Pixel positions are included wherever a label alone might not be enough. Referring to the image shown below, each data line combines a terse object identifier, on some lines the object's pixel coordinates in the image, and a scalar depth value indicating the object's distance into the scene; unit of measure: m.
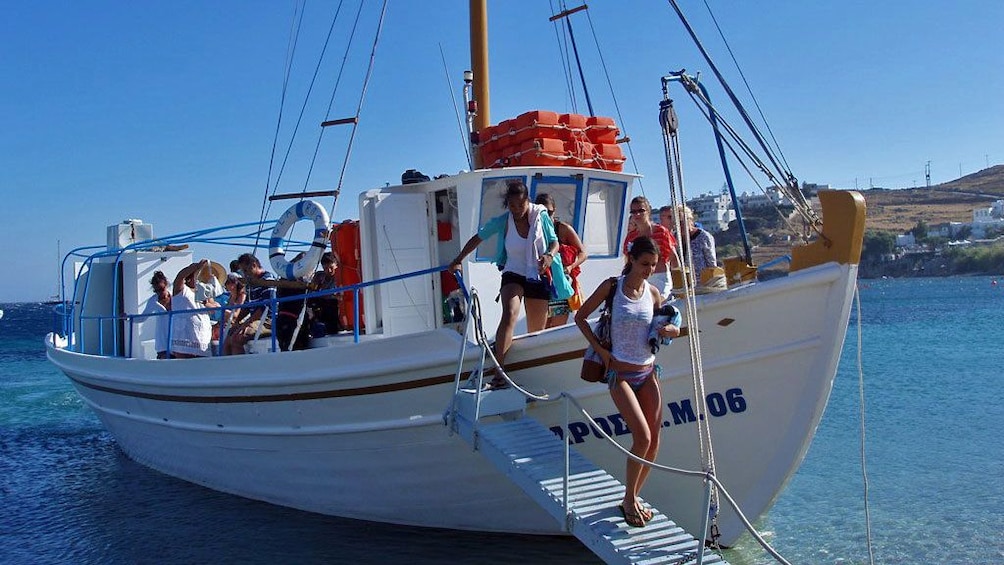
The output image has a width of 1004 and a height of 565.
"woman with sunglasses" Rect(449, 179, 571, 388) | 5.95
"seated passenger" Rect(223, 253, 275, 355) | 8.91
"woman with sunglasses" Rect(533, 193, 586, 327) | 6.55
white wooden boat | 5.84
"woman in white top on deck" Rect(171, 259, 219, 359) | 9.17
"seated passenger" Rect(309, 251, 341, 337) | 8.64
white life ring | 8.49
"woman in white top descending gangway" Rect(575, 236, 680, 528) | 4.80
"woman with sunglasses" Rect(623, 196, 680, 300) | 6.29
